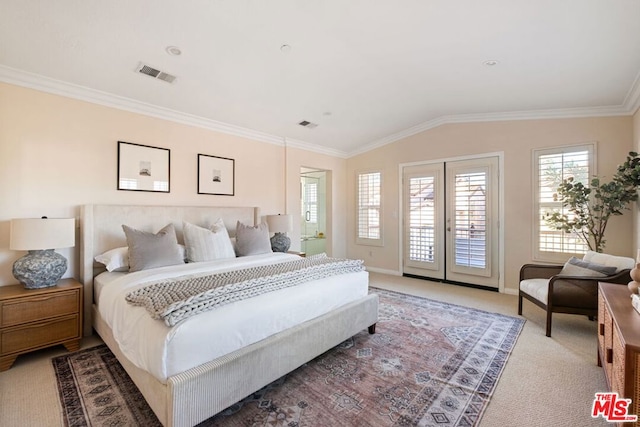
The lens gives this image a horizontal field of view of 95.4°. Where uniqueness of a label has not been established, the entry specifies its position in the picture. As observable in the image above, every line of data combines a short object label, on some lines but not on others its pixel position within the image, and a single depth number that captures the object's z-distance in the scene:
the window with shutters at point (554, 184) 3.93
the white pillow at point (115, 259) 2.82
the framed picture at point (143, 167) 3.36
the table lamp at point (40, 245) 2.44
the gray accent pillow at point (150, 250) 2.75
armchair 2.81
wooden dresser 1.34
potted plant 3.36
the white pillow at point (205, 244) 3.28
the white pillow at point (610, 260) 2.84
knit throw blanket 1.68
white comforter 1.57
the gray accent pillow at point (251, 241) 3.70
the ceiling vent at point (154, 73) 2.86
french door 4.66
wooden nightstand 2.30
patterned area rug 1.80
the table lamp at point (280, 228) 4.55
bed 1.57
